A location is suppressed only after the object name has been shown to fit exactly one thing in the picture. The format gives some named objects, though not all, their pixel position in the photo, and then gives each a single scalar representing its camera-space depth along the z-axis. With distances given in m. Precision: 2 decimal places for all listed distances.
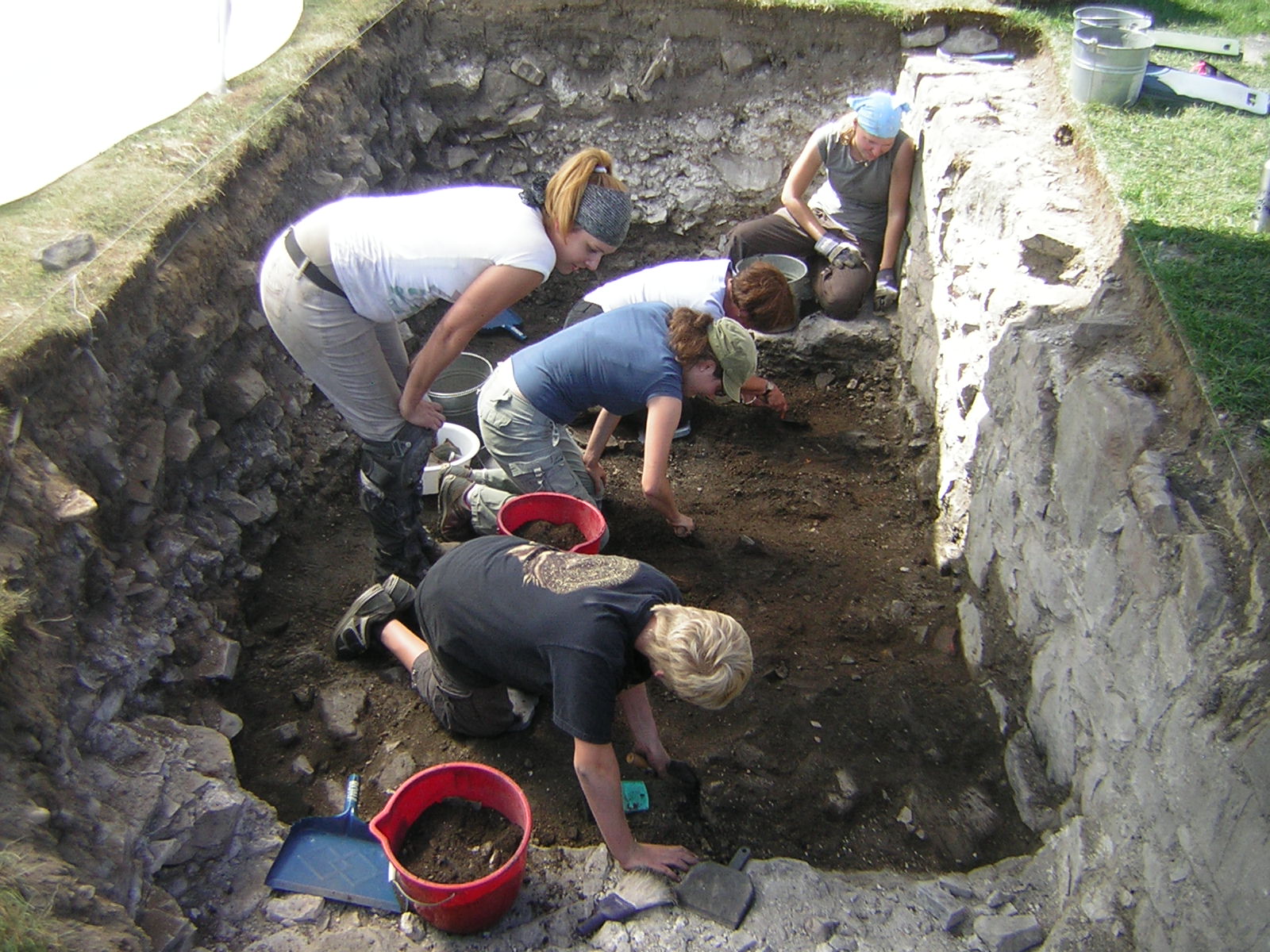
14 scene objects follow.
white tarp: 3.79
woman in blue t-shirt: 3.24
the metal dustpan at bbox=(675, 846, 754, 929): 2.58
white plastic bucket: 4.22
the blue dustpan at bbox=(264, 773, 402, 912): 2.61
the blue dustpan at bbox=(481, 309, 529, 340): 5.55
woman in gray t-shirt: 4.90
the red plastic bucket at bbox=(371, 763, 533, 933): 2.38
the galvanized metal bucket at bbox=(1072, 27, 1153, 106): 4.26
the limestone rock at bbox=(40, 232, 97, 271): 3.35
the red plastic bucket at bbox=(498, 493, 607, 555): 3.52
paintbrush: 2.58
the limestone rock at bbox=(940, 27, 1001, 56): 5.49
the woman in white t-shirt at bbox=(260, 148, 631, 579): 2.85
